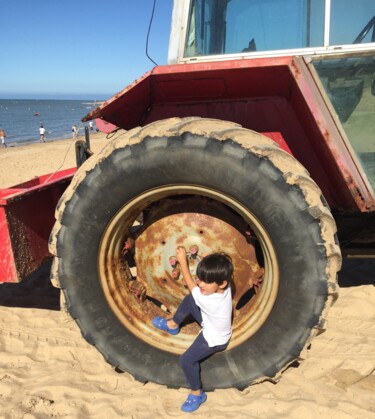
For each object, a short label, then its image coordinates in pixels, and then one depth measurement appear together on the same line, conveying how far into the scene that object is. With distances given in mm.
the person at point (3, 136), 23344
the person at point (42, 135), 25306
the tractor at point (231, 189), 1800
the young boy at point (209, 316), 2004
